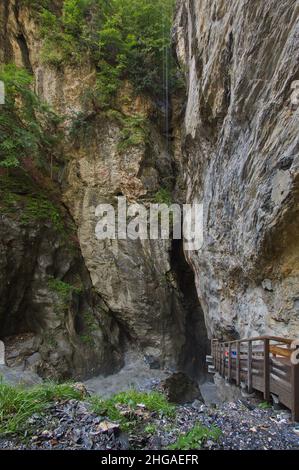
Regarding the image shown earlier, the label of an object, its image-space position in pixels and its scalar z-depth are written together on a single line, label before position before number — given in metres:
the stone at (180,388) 9.66
